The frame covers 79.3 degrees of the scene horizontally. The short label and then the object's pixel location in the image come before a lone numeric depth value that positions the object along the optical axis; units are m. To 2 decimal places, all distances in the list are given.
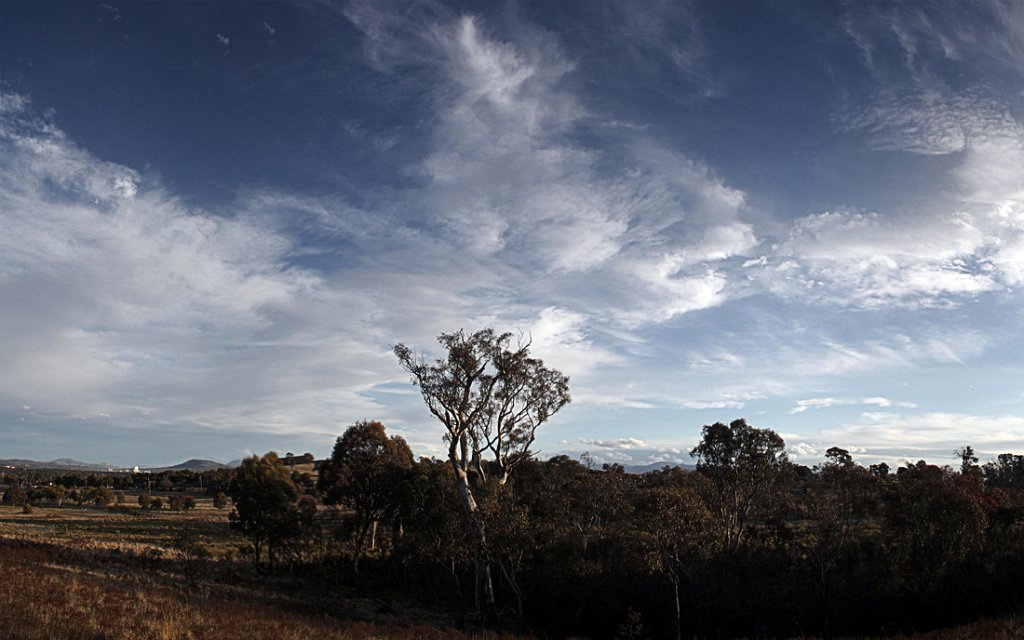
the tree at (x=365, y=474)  42.75
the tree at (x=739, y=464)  47.25
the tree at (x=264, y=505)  41.91
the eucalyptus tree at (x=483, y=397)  38.78
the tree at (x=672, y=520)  30.50
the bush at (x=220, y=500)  87.50
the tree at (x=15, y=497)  85.19
